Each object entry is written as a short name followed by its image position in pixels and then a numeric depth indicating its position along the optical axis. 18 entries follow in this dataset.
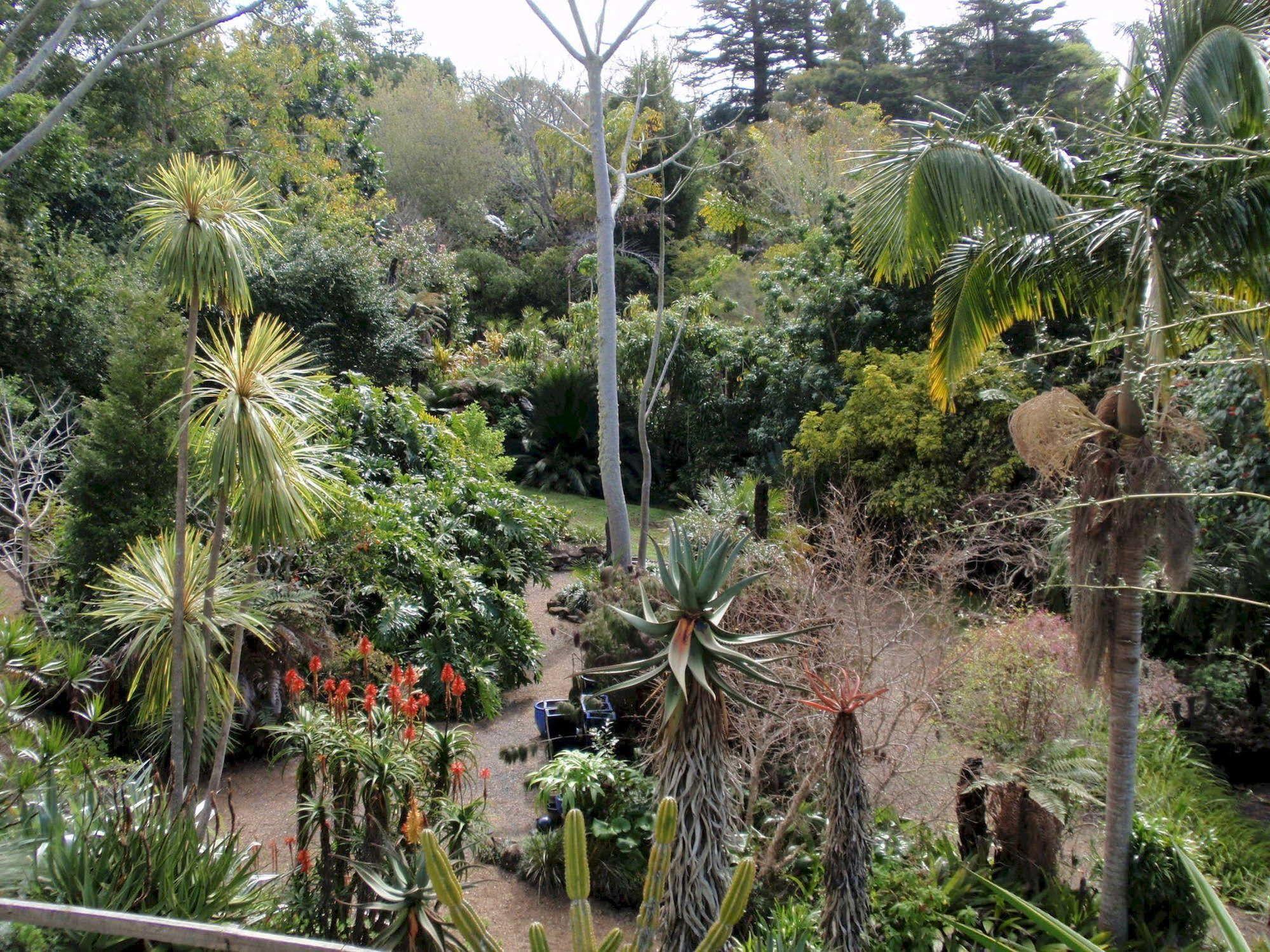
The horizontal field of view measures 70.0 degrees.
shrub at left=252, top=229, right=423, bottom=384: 15.65
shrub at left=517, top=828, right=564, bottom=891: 5.83
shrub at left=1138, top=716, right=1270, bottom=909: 5.93
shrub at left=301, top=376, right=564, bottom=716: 8.30
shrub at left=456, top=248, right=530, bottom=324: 25.97
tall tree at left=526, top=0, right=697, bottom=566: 10.79
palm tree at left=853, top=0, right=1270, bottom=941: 4.66
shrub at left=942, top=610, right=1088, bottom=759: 6.27
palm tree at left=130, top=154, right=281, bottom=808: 4.84
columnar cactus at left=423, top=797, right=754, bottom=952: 2.71
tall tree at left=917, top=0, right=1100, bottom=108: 28.11
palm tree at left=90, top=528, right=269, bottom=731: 4.99
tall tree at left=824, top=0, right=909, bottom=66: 33.41
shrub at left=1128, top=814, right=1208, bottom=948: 5.05
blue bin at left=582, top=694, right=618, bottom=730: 7.02
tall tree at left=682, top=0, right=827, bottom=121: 33.09
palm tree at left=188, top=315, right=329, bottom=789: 4.85
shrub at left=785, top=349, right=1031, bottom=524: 11.32
